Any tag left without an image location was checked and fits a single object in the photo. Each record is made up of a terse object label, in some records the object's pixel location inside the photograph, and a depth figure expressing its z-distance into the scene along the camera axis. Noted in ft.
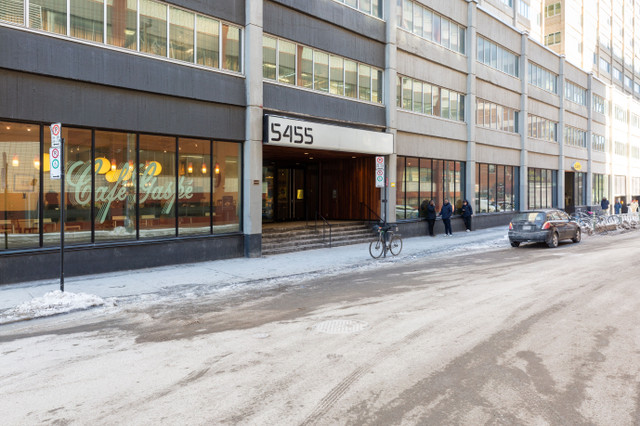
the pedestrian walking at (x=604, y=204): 128.57
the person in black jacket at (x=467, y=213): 84.28
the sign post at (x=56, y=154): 29.91
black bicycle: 52.81
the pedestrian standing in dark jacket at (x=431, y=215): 75.61
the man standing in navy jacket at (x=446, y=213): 75.87
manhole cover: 22.66
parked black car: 61.26
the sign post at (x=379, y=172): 52.75
